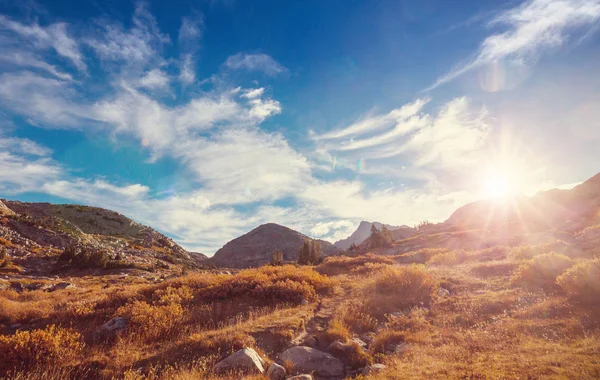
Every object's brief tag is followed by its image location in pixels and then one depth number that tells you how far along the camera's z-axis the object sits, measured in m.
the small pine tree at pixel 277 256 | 78.66
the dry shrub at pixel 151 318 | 10.57
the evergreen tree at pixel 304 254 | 61.56
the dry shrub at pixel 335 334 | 10.22
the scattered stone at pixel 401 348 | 9.05
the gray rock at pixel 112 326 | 10.77
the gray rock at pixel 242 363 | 7.71
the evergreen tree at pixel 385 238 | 70.65
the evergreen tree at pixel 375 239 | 73.00
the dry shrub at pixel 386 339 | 9.73
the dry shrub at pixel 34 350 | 8.04
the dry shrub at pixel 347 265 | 29.34
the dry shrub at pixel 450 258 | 29.89
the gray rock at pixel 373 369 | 7.68
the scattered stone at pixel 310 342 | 10.07
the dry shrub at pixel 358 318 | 11.90
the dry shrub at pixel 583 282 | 11.50
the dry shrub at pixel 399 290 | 14.32
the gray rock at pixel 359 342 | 10.01
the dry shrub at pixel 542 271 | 15.55
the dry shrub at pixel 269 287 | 15.89
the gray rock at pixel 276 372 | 7.67
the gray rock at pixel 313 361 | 8.38
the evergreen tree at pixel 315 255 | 60.19
